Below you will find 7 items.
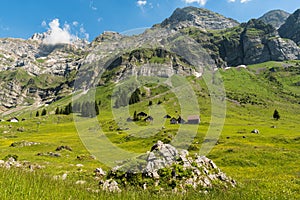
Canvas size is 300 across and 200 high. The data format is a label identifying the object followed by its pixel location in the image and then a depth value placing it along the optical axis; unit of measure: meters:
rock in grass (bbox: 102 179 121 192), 17.35
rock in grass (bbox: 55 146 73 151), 61.76
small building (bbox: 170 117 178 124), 134.88
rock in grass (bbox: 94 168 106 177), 25.92
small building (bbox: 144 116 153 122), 141.32
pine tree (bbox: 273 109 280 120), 169.25
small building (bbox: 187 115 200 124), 130.48
